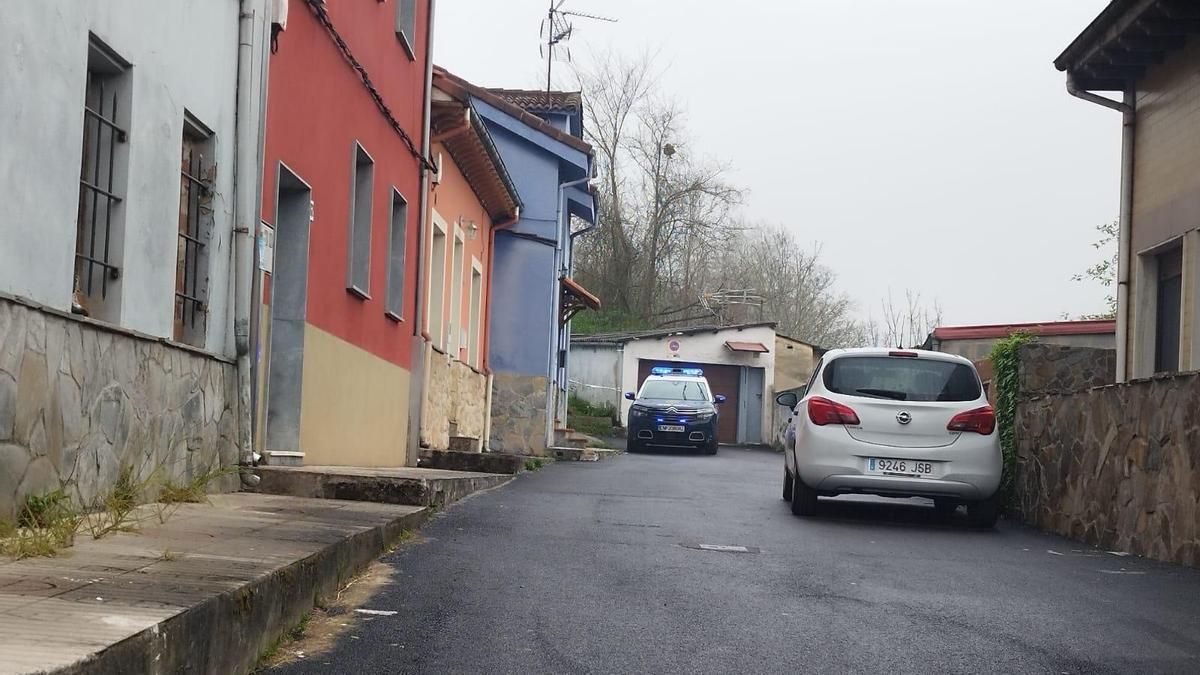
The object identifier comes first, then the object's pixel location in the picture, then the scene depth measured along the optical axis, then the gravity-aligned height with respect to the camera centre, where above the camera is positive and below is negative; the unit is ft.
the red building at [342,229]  35.19 +4.63
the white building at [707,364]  148.46 +3.41
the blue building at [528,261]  88.84 +8.42
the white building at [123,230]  19.81 +2.56
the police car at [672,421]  100.78 -1.93
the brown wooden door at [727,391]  153.17 +0.75
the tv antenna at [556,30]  119.85 +31.96
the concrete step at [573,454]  80.59 -3.73
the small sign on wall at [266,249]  31.89 +3.06
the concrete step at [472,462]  53.62 -2.94
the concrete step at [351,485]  30.45 -2.34
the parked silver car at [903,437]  37.06 -0.88
